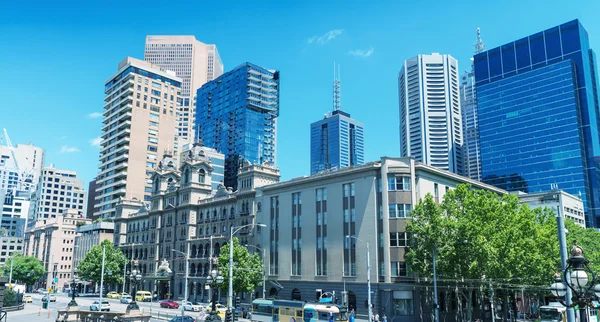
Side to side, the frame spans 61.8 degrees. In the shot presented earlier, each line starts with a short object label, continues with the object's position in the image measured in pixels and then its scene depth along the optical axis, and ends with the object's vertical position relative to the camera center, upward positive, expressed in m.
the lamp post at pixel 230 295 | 42.59 -2.44
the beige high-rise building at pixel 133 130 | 148.50 +41.34
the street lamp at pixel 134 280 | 40.12 -1.54
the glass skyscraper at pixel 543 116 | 170.75 +52.92
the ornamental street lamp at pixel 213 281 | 39.44 -1.52
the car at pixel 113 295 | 106.38 -6.16
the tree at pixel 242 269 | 71.81 -0.39
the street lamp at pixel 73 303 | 51.08 -3.84
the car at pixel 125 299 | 92.69 -6.10
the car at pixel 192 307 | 75.79 -6.11
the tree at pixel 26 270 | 125.56 -1.02
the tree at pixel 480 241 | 50.44 +2.59
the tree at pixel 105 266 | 109.69 -0.01
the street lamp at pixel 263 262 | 73.75 +0.63
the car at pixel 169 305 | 82.94 -6.30
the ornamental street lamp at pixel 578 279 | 12.20 -0.30
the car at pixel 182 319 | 48.38 -5.02
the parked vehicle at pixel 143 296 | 97.19 -5.75
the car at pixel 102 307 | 65.34 -5.45
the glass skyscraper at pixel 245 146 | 191.62 +45.86
